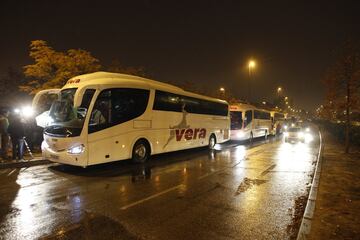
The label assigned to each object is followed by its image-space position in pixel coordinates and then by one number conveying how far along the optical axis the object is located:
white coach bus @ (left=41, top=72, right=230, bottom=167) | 9.94
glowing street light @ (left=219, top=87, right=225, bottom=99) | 52.64
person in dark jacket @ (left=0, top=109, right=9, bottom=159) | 11.73
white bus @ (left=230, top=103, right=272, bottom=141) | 24.88
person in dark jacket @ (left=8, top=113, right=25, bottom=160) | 11.80
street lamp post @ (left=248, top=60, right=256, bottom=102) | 29.57
